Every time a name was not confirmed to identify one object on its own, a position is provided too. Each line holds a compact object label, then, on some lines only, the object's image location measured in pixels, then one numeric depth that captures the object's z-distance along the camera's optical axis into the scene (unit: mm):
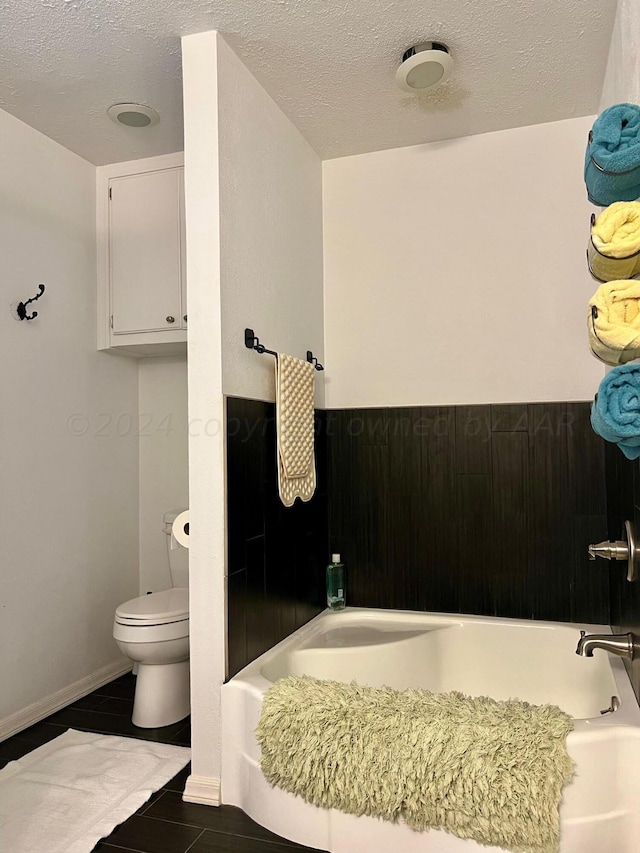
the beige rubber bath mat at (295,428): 2379
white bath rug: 1909
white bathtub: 1669
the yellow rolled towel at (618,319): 1235
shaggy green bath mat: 1638
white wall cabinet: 3037
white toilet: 2609
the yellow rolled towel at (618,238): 1270
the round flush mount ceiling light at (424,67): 2172
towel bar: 2225
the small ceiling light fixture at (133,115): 2572
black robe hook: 2713
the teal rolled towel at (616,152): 1291
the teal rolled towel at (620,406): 1235
